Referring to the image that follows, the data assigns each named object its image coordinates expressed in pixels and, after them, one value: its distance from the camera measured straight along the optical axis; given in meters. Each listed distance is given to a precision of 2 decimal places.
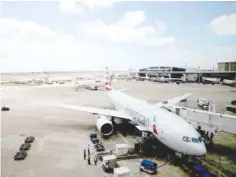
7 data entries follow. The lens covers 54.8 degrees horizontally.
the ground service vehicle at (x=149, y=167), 15.94
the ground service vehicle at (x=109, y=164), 16.23
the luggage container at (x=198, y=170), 14.97
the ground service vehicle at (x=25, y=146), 20.89
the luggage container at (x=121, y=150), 19.00
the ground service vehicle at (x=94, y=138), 22.49
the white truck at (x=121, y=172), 14.55
